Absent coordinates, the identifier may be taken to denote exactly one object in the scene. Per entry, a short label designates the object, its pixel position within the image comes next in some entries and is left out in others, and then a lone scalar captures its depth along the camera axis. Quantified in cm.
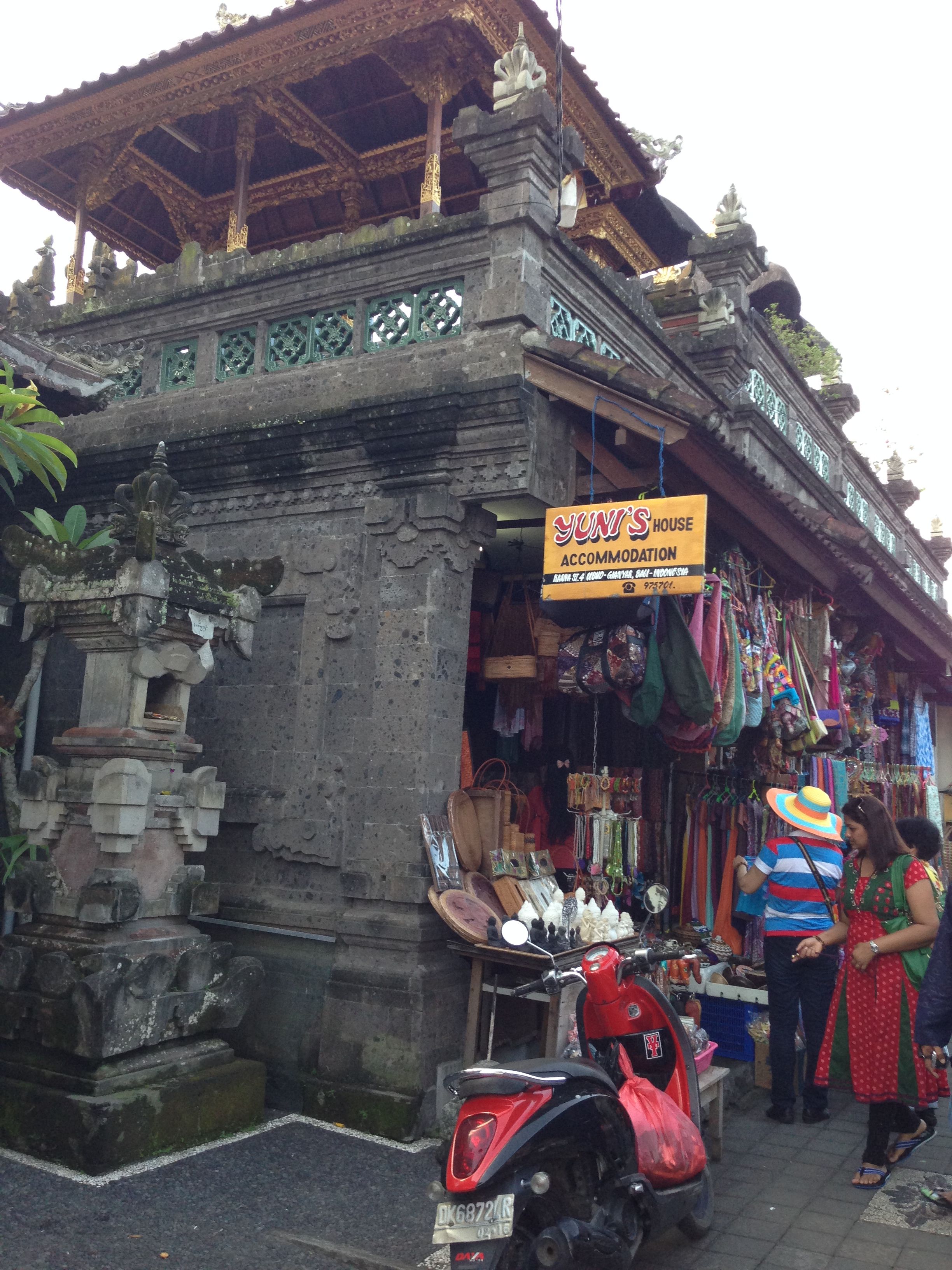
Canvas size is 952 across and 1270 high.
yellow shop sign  603
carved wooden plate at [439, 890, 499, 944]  624
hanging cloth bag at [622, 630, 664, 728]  696
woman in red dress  552
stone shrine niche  546
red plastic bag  442
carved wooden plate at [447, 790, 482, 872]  681
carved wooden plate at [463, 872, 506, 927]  681
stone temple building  663
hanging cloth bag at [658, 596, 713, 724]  681
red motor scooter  370
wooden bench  594
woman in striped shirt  671
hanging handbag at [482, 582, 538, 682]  791
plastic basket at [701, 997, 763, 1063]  742
